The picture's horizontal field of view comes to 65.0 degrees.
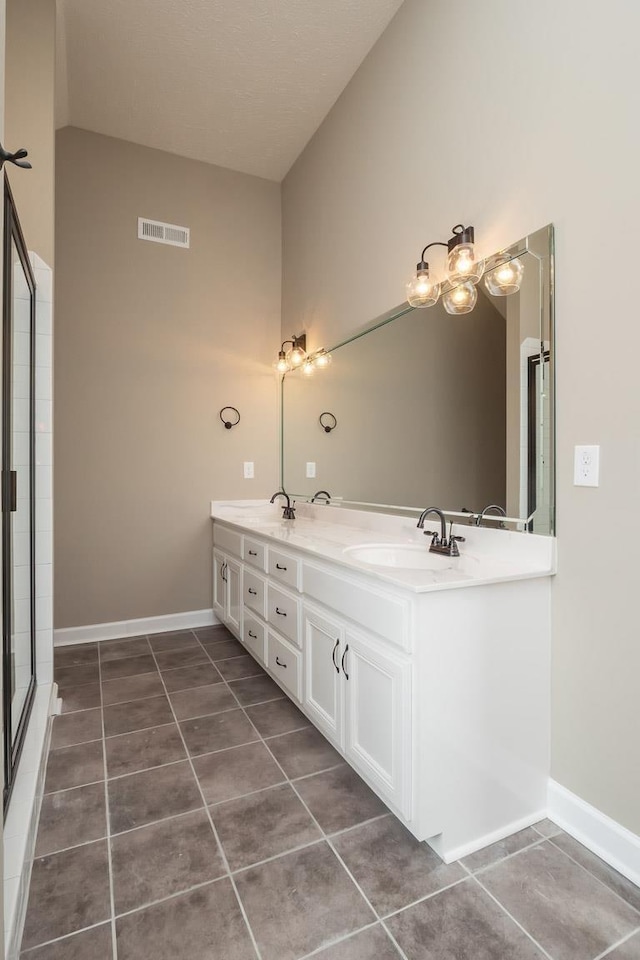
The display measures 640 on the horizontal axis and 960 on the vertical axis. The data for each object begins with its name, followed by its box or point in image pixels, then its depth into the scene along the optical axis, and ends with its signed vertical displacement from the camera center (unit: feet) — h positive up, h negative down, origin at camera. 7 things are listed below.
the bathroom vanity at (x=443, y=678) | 4.45 -1.98
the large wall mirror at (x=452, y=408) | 5.30 +0.94
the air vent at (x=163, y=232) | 10.67 +5.25
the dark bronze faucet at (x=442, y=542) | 5.92 -0.80
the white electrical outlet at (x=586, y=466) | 4.70 +0.10
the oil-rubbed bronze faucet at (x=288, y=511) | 10.62 -0.76
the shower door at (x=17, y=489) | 5.02 -0.16
